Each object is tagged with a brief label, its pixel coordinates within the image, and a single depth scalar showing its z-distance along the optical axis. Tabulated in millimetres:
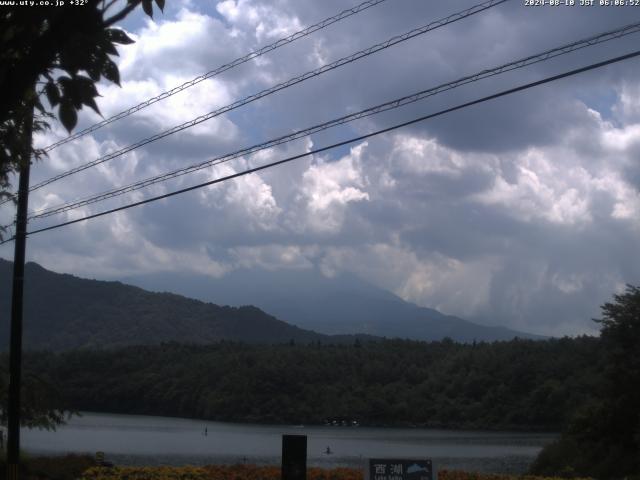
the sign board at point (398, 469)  12352
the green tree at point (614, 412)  27073
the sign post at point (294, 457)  12156
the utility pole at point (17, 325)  18719
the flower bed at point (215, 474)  18641
